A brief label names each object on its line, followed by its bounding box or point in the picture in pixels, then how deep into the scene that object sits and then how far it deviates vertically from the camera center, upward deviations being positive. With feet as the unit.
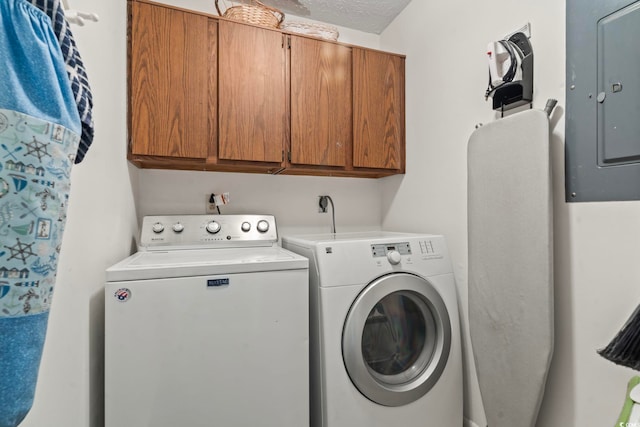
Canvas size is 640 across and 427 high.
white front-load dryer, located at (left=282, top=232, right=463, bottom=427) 4.01 -1.78
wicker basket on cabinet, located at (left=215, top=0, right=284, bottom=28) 5.35 +3.57
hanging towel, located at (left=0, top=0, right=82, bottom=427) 1.31 +0.11
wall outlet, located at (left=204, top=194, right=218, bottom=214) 5.98 +0.13
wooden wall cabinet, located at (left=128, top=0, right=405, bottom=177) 4.75 +2.03
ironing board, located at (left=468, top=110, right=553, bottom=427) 3.46 -0.65
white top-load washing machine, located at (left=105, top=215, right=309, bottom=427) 3.26 -1.52
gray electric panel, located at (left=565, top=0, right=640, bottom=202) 2.92 +1.16
